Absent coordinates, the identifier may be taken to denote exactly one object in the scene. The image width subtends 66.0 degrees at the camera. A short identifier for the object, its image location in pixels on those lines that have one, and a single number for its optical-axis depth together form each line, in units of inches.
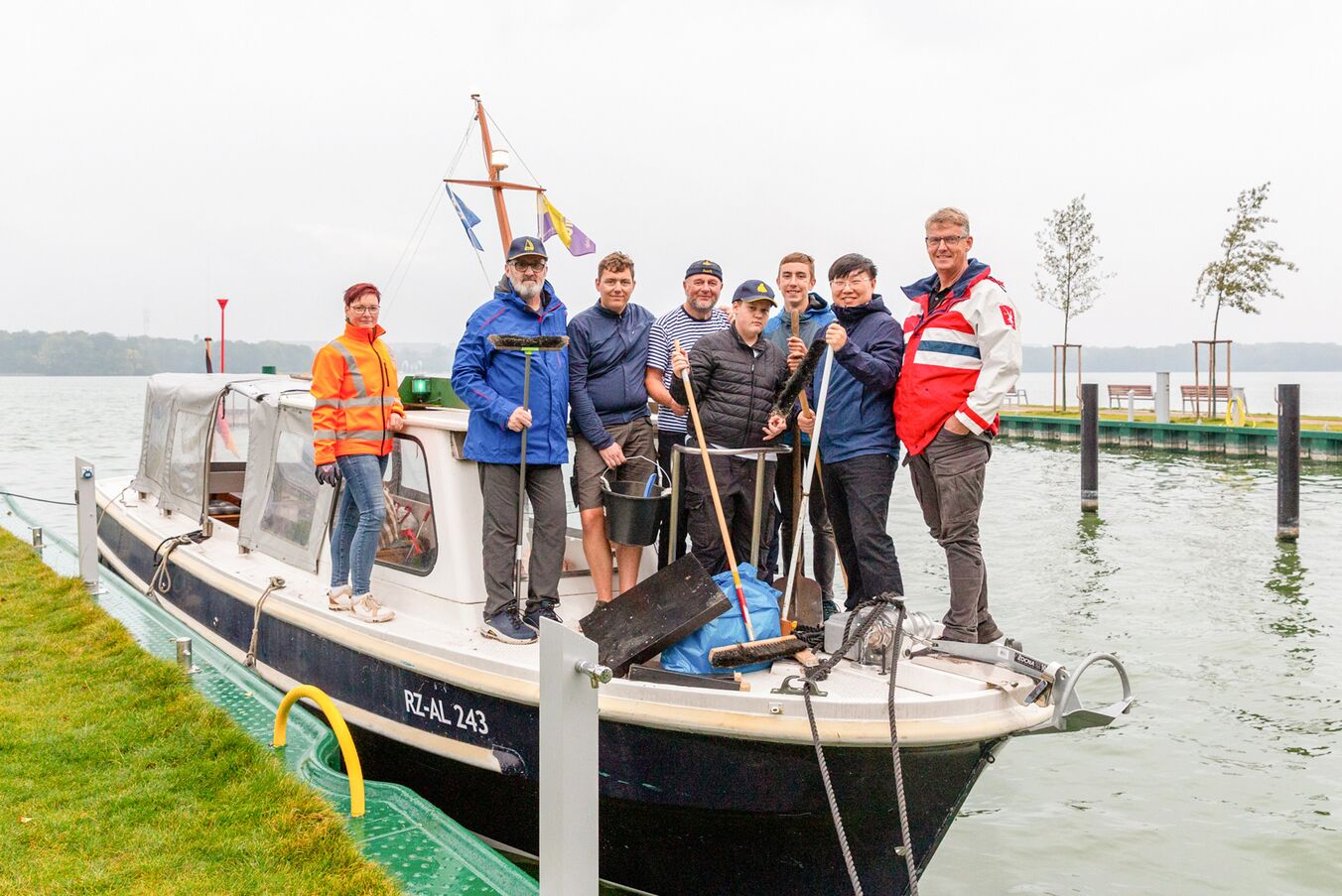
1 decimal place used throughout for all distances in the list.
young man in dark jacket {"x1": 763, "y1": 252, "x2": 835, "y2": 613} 215.6
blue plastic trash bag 162.1
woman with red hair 196.9
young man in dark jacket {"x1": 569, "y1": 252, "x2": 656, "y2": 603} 200.8
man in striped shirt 208.8
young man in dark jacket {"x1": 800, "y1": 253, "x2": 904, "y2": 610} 193.3
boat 146.9
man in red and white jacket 167.8
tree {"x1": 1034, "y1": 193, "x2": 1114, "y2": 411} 1585.9
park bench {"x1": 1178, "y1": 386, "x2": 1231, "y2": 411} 1266.7
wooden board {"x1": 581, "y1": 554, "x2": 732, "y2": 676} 161.6
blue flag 317.4
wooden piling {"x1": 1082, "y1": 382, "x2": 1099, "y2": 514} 761.0
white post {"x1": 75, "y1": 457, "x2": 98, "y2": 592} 311.4
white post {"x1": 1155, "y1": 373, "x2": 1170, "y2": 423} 1187.3
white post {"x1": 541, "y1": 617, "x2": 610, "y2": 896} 115.4
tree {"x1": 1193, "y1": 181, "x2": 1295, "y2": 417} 1253.7
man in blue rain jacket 182.7
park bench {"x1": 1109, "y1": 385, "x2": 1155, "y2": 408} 1438.2
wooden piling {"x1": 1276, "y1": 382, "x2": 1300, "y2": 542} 617.0
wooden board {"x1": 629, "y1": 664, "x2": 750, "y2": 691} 152.1
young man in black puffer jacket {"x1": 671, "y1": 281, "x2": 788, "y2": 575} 193.2
